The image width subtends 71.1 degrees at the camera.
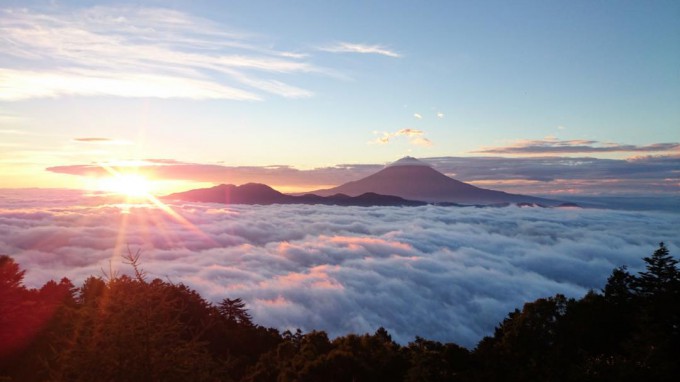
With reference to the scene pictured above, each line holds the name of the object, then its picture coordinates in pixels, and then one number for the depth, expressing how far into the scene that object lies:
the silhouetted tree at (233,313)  46.43
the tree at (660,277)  34.47
